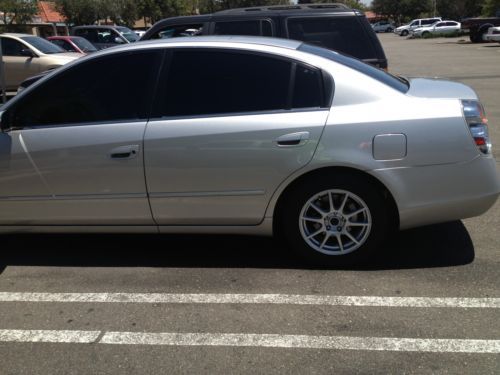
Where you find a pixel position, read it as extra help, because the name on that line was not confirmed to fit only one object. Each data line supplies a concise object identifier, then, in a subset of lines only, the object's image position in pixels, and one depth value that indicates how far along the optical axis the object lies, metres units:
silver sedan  3.75
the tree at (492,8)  43.84
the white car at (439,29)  49.10
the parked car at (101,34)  21.86
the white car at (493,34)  31.91
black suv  6.86
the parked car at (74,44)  16.94
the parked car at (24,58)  13.12
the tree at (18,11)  27.24
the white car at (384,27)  71.12
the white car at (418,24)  53.93
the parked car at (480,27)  35.00
